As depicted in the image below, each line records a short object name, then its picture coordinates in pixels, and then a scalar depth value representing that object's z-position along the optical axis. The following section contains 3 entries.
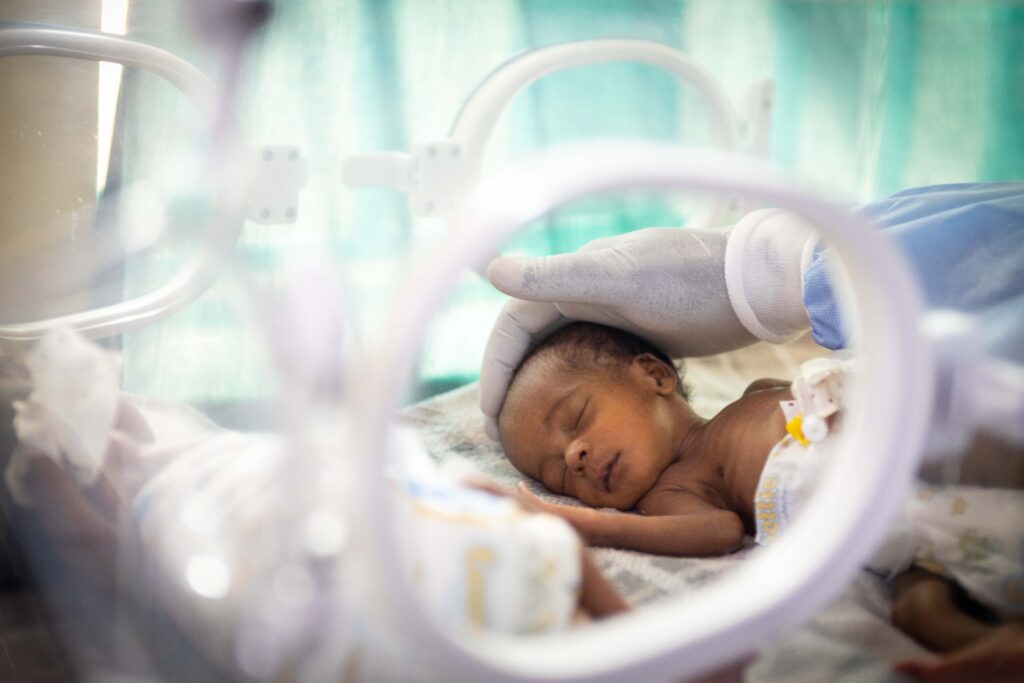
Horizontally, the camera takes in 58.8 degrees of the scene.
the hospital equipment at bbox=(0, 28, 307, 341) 0.83
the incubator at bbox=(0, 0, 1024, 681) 0.52
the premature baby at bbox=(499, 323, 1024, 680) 0.93
